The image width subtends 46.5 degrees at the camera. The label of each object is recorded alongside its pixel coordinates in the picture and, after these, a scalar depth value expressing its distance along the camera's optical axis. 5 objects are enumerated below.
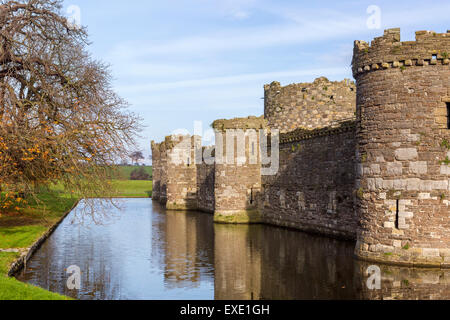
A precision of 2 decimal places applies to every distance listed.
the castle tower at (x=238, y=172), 29.11
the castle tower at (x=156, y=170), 55.53
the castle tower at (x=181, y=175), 42.22
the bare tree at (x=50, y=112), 17.77
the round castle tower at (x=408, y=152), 14.96
